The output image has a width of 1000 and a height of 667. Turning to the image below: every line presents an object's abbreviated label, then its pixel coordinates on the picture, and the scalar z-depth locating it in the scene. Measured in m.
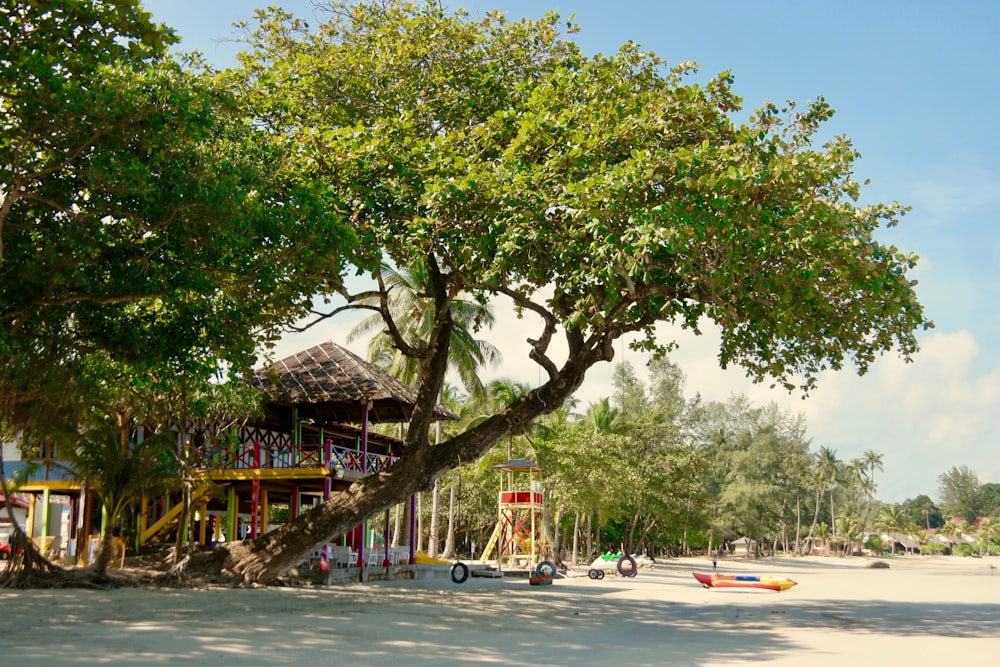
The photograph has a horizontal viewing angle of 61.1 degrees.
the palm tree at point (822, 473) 76.25
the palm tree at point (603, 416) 40.20
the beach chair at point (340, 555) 19.58
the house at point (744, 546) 67.00
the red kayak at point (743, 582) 20.97
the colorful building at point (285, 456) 19.23
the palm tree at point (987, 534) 95.94
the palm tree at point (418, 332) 28.94
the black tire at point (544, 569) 22.08
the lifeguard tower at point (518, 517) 23.75
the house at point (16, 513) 28.12
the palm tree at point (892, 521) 93.12
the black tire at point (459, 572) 20.84
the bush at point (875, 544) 88.61
